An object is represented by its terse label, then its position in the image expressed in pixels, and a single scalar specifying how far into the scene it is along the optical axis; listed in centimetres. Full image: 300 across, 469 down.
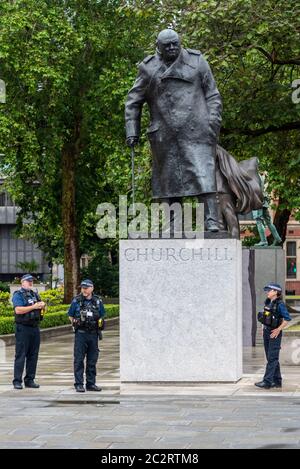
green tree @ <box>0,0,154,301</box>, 3922
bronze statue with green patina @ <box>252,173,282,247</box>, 3522
